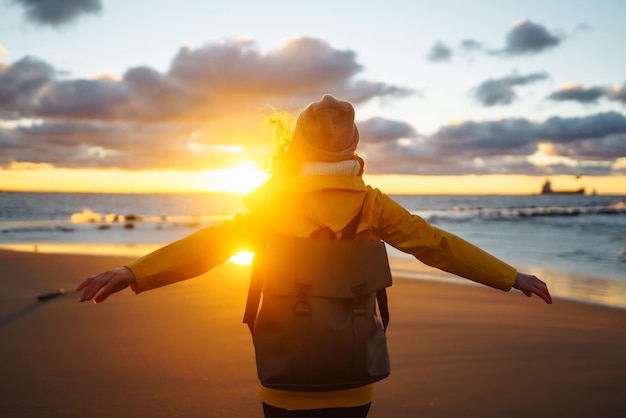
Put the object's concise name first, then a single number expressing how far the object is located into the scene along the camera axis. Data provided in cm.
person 222
